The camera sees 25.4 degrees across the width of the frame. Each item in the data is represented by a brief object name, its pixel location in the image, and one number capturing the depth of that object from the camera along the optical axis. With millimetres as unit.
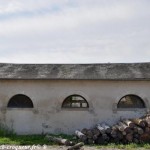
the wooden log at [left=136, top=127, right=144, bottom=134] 15078
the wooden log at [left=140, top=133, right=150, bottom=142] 15242
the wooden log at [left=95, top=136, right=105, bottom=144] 15297
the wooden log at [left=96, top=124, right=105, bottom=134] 15354
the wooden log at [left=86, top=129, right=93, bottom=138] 15297
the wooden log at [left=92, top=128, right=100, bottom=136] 15305
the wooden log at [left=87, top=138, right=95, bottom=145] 15258
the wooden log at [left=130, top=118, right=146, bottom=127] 15188
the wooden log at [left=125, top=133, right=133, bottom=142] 15070
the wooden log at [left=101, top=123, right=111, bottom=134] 15352
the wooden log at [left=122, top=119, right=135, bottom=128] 15208
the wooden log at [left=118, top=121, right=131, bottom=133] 15102
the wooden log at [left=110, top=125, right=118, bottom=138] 15219
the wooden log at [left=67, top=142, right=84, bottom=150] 13770
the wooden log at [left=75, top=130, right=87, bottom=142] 15297
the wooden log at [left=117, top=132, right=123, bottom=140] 15217
